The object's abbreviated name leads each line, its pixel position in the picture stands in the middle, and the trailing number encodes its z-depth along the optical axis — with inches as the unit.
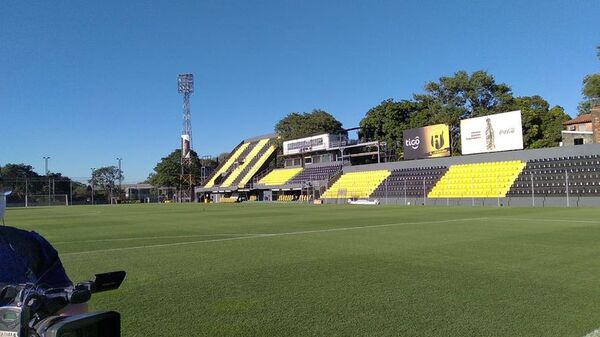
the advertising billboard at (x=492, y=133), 1537.9
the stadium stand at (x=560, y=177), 1295.5
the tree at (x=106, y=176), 4790.8
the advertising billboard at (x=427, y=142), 1798.7
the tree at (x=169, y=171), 3914.9
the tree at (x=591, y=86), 2005.7
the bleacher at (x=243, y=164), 3070.9
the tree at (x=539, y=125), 2214.6
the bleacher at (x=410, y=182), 1749.5
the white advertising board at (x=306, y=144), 2535.4
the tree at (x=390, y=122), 2618.1
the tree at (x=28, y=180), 3437.0
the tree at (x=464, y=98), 2293.3
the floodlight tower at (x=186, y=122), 3469.5
